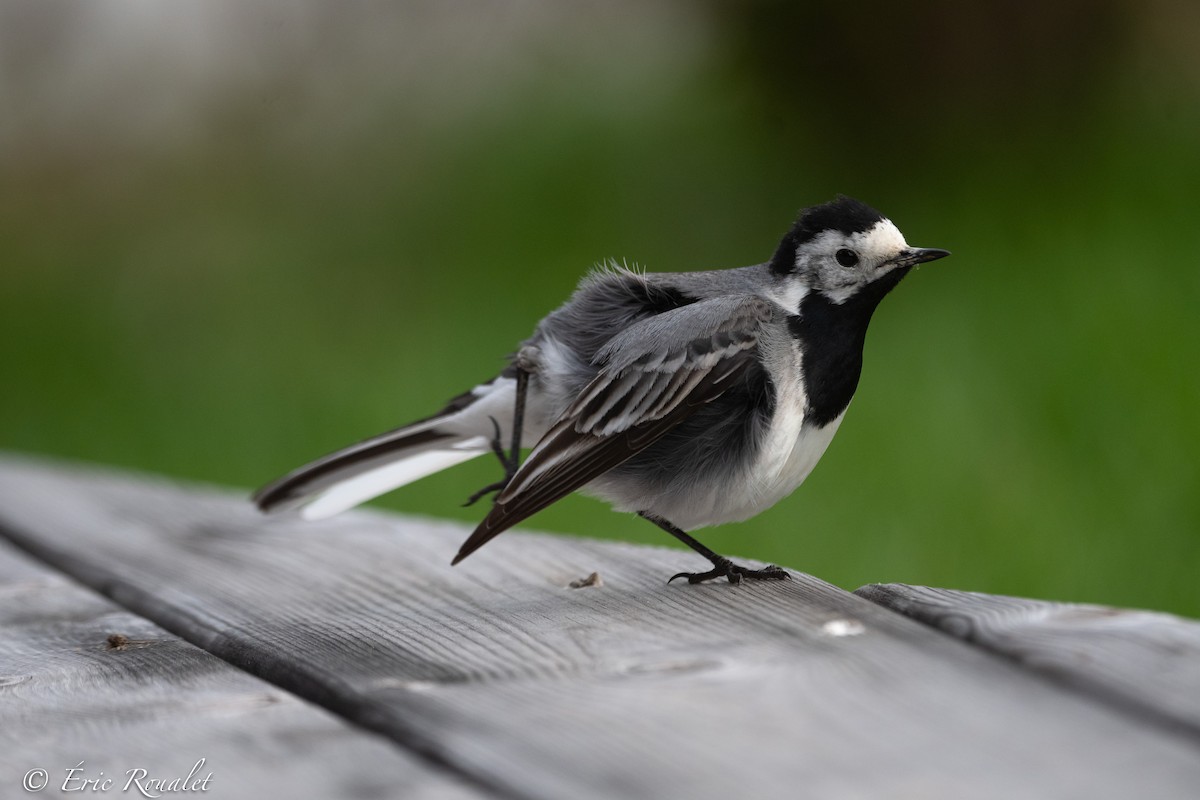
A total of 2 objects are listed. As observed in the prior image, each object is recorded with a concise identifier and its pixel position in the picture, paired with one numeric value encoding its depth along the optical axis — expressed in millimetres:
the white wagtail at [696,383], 5668
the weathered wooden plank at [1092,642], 3312
